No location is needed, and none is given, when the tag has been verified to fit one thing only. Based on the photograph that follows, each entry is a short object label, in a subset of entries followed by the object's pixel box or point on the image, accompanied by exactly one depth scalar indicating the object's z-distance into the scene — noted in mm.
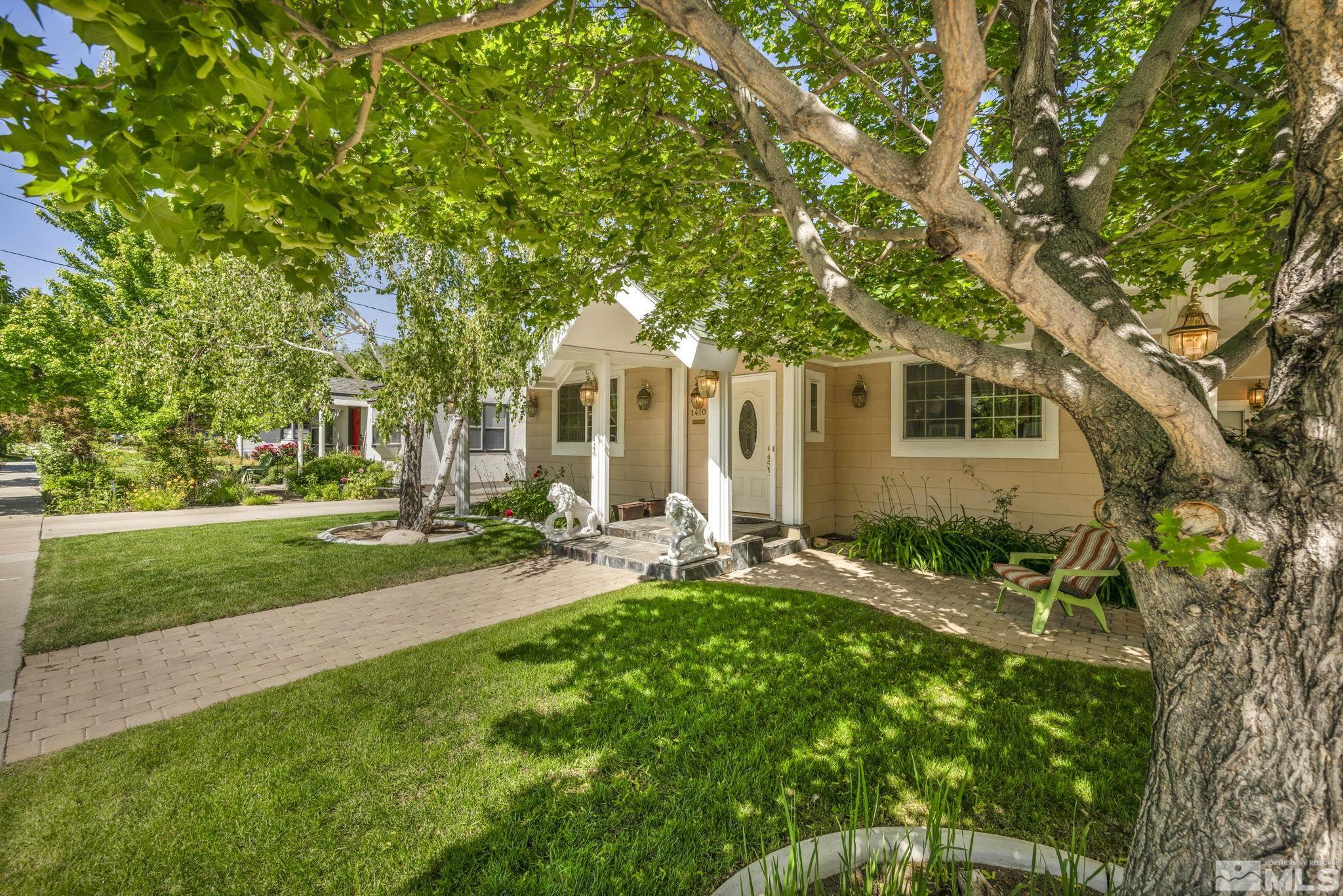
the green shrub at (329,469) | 15461
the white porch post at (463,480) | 11961
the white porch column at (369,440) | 19219
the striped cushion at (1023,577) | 5320
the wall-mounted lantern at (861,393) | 9047
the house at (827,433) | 7449
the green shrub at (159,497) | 12219
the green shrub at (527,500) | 11344
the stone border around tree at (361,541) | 9062
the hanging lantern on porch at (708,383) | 7672
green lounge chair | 5062
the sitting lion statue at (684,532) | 6984
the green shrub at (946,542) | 7199
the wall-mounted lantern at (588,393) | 9617
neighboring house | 18250
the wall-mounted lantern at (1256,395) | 6590
